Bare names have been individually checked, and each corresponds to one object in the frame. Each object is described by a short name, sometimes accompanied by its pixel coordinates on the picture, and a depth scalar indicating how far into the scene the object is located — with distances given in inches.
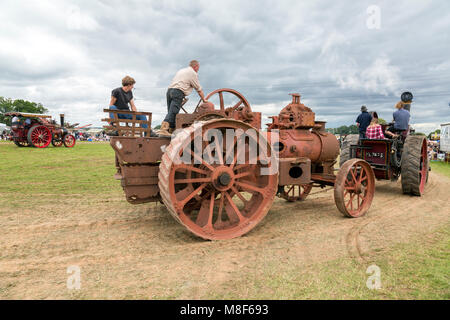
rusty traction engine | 137.9
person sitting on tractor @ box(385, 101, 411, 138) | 278.7
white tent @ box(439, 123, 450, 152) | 711.9
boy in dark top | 193.2
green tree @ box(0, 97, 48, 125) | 2920.8
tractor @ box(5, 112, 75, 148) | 695.7
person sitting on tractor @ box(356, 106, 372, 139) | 331.0
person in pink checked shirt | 270.5
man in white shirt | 169.6
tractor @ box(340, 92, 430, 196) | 259.0
